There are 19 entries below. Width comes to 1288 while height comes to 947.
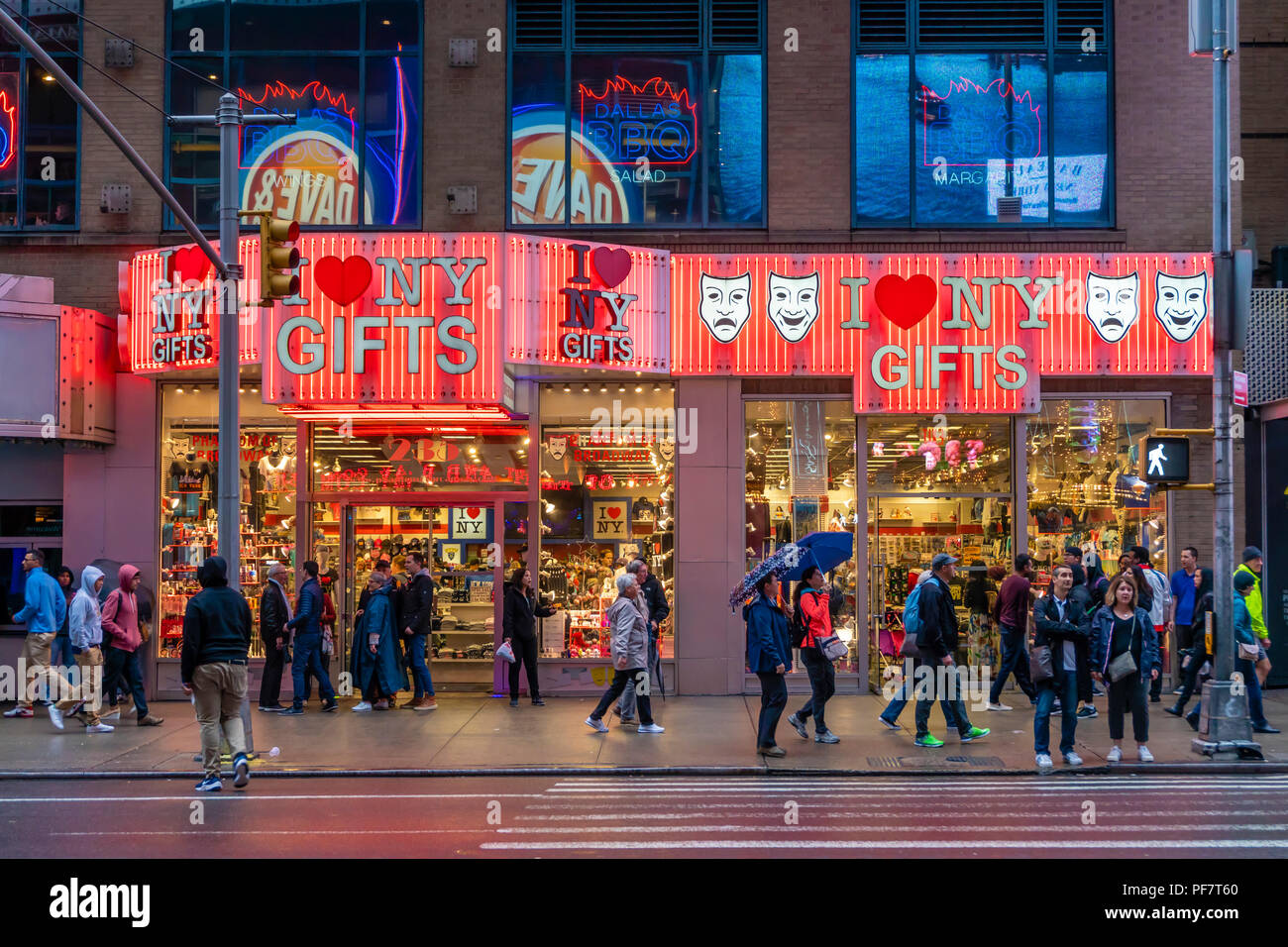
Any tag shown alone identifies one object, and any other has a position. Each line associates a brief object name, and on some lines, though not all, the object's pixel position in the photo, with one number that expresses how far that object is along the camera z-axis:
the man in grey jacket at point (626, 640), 12.80
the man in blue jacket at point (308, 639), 14.41
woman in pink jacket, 13.61
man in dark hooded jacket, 10.19
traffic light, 11.43
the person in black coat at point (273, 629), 14.24
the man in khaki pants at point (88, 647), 13.40
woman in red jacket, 12.30
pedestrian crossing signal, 12.26
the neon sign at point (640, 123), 16.14
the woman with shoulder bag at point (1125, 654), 10.94
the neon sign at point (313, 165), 16.12
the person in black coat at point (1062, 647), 11.01
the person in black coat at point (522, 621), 14.65
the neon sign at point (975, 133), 16.11
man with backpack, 12.13
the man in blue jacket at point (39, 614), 13.83
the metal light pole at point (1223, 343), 11.84
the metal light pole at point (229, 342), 11.88
